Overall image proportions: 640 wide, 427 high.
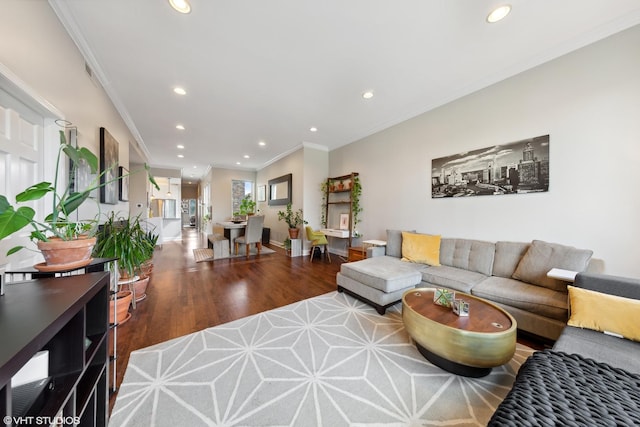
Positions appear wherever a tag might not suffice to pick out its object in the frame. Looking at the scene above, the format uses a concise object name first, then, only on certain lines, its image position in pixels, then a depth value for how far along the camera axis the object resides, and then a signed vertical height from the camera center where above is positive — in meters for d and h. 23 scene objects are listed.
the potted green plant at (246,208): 6.81 +0.14
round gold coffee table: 1.46 -0.89
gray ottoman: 2.42 -0.84
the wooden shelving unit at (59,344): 0.57 -0.49
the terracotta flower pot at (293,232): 5.35 -0.51
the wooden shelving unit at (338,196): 4.77 +0.39
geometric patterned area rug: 1.26 -1.21
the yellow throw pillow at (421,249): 2.99 -0.53
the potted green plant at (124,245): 2.05 -0.34
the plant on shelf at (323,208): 5.60 +0.11
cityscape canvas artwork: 2.41 +0.55
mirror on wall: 6.01 +0.67
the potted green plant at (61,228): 0.87 -0.09
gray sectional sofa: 1.90 -0.75
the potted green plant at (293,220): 5.37 -0.21
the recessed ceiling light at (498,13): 1.79 +1.74
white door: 1.31 +0.37
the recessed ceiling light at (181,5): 1.71 +1.71
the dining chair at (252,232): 4.94 -0.48
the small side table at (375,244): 3.48 -0.55
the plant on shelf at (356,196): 4.72 +0.36
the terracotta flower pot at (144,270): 2.85 -0.83
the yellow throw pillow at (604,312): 1.33 -0.67
